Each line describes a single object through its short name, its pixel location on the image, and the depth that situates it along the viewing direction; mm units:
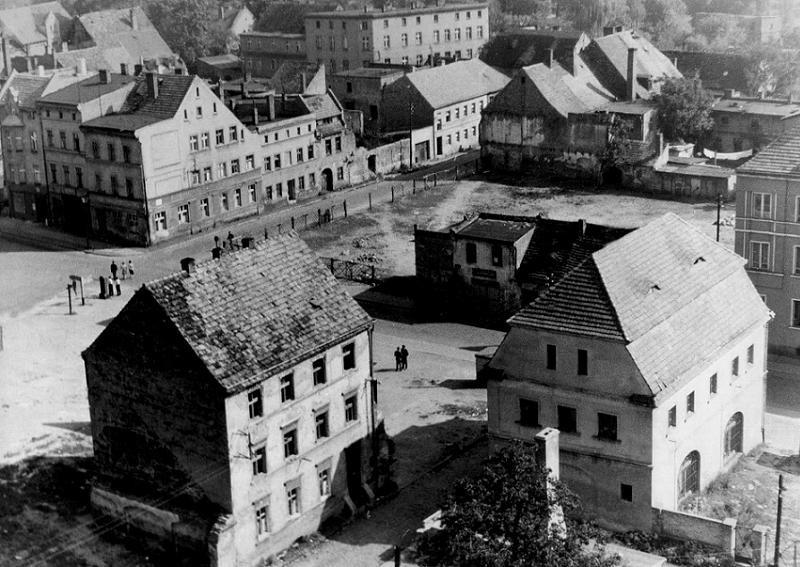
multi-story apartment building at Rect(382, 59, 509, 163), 114938
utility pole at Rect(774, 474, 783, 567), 42788
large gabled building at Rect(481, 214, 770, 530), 46219
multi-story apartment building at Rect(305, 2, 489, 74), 139500
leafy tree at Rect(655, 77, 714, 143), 107500
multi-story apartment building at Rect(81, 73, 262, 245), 87312
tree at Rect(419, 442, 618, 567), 37594
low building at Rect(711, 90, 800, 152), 107938
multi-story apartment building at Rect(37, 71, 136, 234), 91000
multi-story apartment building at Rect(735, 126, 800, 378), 63281
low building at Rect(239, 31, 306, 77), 150125
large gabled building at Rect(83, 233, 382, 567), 43938
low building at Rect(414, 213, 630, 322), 69812
